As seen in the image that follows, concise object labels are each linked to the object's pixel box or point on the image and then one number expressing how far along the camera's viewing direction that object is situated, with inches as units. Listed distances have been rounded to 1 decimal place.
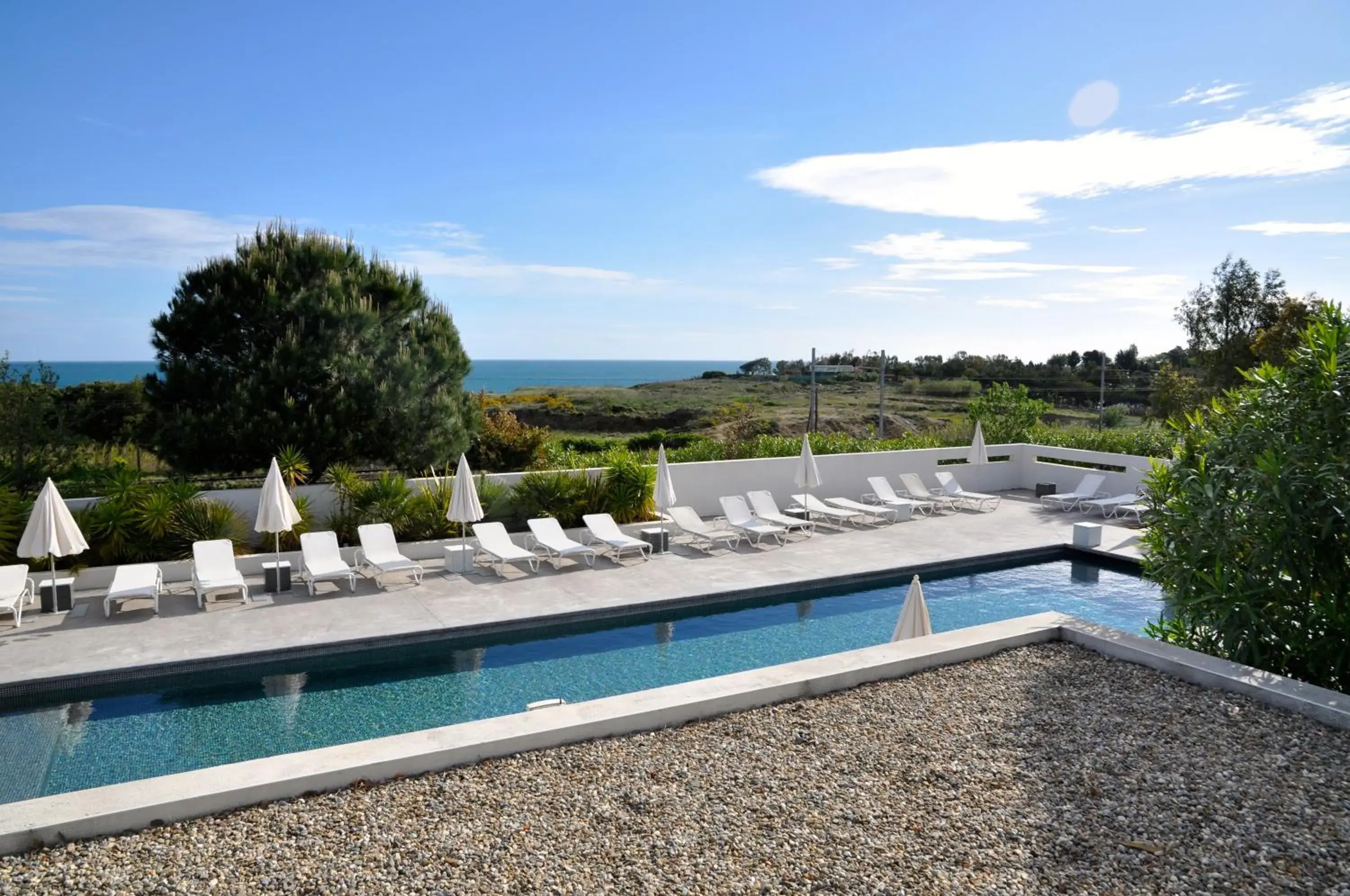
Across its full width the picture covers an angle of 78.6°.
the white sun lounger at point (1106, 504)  541.3
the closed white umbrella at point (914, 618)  252.4
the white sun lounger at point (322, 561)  352.2
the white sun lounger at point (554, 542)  404.2
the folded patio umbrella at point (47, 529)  306.2
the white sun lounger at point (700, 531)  450.0
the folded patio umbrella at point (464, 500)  378.9
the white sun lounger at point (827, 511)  503.5
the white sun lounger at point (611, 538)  415.8
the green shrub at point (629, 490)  471.5
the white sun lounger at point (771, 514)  473.1
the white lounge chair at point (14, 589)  307.6
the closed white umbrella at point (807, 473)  468.1
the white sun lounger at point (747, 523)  457.4
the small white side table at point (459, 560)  397.7
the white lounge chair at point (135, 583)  314.3
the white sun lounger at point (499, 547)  390.3
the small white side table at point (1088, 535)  444.1
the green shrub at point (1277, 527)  205.9
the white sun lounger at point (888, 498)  533.6
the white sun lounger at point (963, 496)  558.9
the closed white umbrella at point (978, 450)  592.7
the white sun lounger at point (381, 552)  370.0
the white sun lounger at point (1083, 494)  561.9
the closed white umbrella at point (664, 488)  431.2
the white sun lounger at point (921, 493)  557.0
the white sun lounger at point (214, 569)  332.5
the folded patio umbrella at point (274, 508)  343.6
